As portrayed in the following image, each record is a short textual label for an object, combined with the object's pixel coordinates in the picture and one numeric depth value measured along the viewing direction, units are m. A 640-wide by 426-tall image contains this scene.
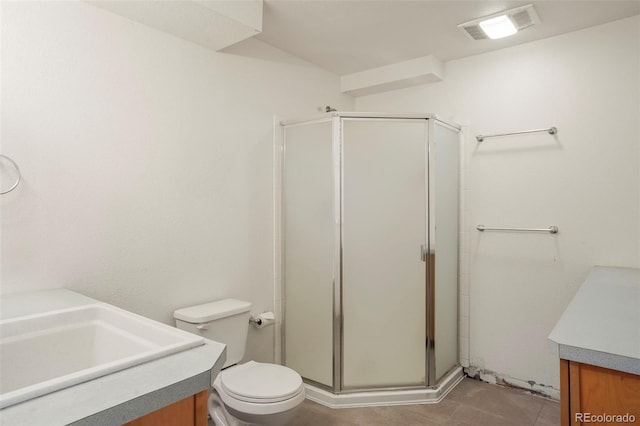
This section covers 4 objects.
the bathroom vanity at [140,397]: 0.72
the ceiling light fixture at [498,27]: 2.35
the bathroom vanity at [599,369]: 1.00
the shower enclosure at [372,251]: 2.56
